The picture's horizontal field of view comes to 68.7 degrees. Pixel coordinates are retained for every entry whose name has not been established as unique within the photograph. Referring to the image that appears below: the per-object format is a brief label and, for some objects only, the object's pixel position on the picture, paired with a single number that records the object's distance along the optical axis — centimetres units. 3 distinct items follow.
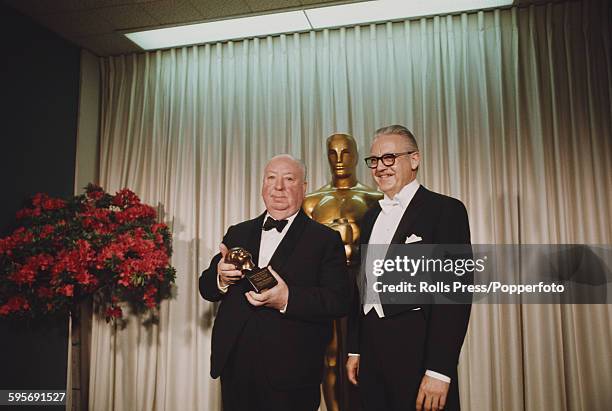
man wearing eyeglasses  161
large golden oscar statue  234
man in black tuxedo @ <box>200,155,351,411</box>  166
